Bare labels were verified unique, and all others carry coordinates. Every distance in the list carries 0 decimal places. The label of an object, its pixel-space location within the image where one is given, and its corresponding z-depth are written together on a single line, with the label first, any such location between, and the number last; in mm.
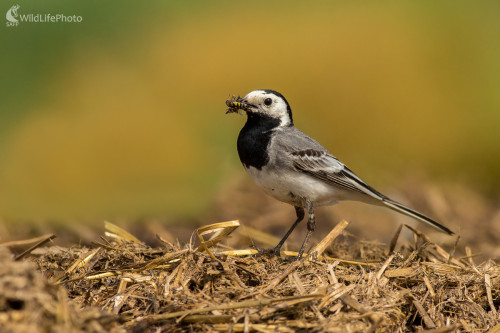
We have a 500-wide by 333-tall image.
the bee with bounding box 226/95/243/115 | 11031
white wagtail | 10750
